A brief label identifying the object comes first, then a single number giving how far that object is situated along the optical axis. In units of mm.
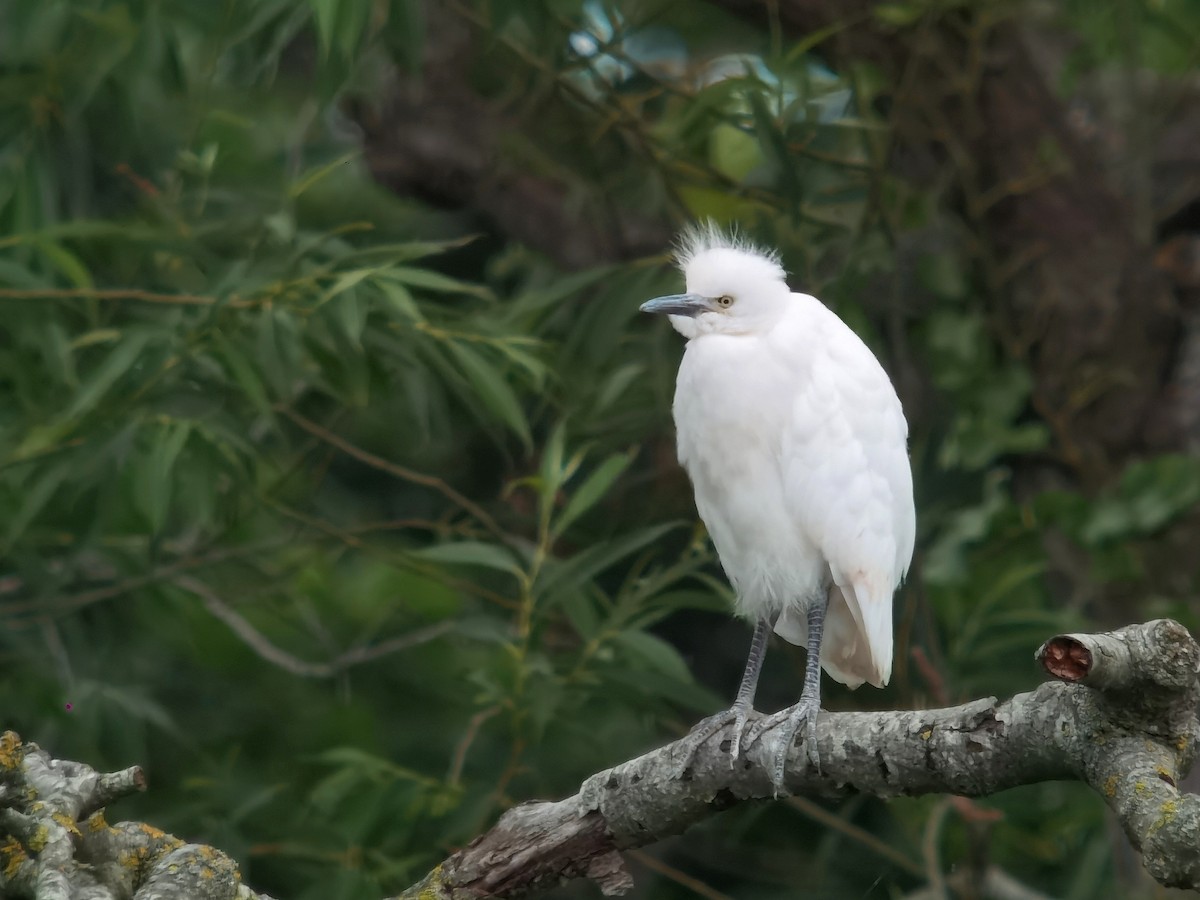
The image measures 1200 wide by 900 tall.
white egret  16465
